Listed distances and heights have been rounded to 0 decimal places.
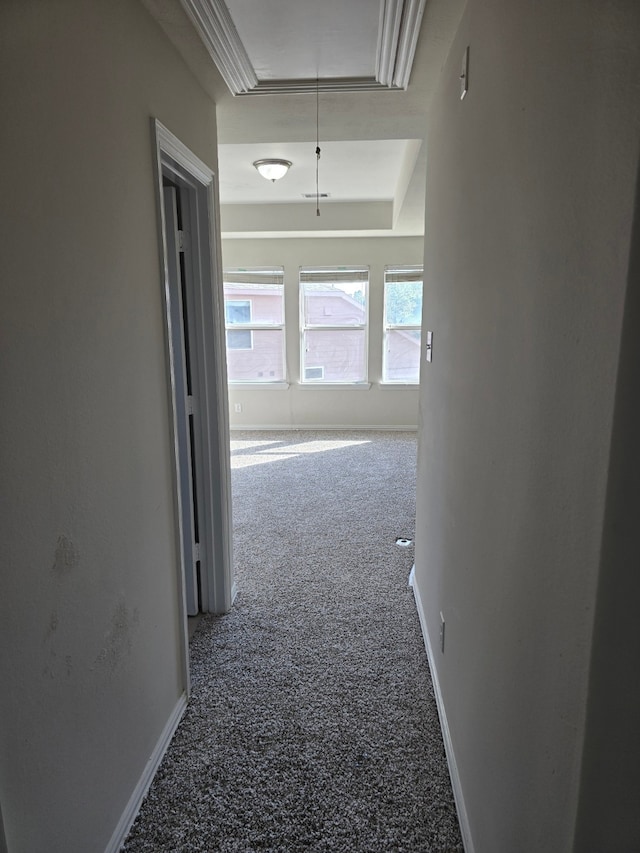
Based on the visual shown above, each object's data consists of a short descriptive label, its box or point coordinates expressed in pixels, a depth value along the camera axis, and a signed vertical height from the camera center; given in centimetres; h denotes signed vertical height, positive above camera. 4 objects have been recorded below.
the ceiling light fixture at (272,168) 404 +132
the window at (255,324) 685 +20
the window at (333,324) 682 +20
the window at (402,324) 679 +20
